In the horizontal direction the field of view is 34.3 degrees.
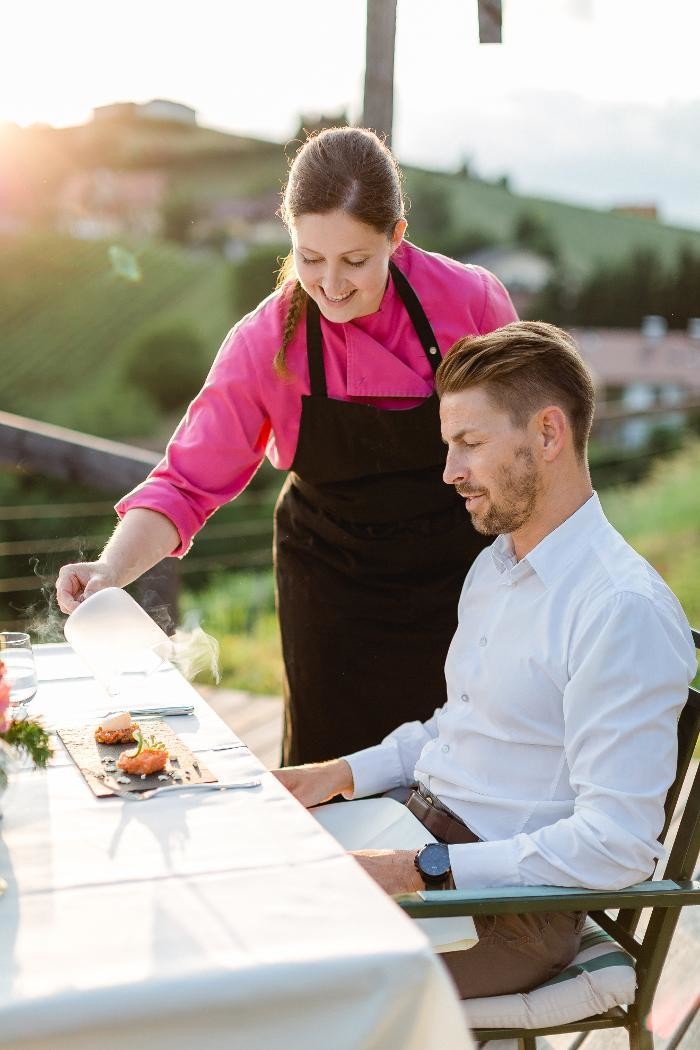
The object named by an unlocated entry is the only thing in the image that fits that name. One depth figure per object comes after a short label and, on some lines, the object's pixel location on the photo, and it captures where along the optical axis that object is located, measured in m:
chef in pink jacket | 1.99
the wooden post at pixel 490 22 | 2.42
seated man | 1.33
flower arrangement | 1.14
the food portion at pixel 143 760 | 1.38
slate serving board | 1.35
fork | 1.31
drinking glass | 1.41
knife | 1.63
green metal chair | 1.25
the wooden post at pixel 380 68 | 2.71
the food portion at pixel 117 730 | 1.49
